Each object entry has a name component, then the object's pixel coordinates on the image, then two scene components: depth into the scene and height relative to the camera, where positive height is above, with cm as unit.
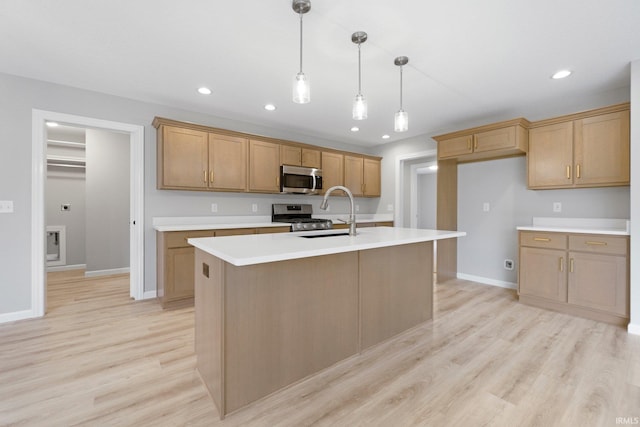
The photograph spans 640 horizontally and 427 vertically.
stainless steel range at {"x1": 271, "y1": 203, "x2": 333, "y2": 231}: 449 -1
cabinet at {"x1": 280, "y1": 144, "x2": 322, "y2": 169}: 432 +88
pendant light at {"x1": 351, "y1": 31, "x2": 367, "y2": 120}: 212 +82
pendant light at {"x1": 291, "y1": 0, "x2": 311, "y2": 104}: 181 +84
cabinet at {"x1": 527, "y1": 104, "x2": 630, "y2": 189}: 280 +66
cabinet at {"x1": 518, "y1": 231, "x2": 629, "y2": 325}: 268 -63
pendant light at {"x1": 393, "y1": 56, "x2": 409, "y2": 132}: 235 +78
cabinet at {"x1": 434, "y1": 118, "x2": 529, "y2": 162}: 332 +89
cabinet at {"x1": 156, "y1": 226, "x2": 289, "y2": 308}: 310 -59
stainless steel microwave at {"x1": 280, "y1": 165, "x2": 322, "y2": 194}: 428 +51
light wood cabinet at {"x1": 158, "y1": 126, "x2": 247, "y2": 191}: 336 +65
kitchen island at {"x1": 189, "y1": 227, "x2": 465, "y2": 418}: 150 -59
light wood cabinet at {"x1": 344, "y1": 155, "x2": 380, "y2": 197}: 511 +68
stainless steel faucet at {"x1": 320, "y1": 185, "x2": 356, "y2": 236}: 232 -8
